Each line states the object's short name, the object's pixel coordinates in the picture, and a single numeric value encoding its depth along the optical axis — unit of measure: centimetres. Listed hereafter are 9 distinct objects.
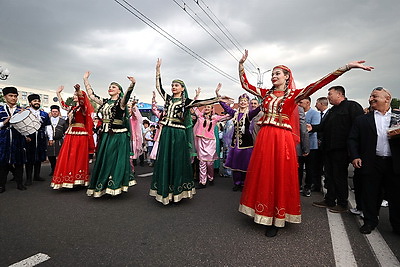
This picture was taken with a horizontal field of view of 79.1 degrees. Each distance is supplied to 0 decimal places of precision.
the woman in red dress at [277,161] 293
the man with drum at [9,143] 464
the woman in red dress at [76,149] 467
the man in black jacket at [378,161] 302
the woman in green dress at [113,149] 420
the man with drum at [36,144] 530
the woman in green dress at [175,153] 400
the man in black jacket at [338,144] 386
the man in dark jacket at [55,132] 649
